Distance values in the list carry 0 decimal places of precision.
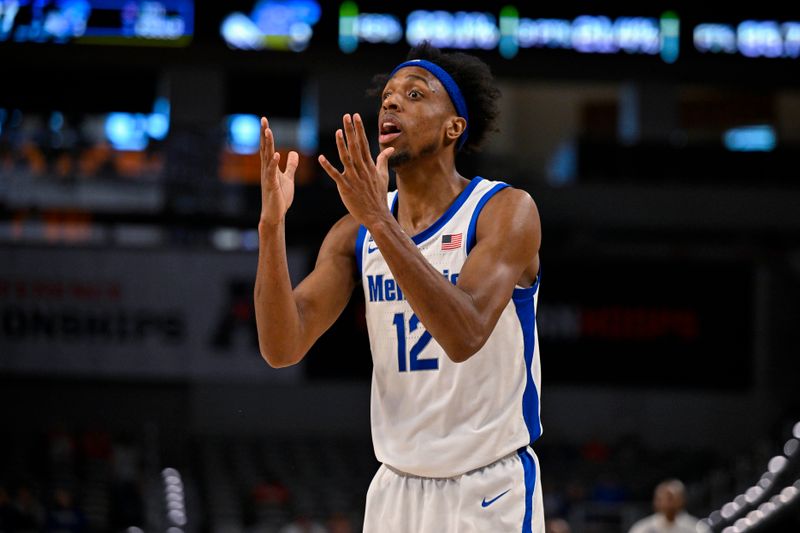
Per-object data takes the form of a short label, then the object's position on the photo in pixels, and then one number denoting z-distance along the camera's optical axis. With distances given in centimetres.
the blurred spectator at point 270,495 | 1514
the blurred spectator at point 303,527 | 1342
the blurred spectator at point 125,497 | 1414
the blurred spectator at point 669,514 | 1030
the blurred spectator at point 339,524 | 1359
